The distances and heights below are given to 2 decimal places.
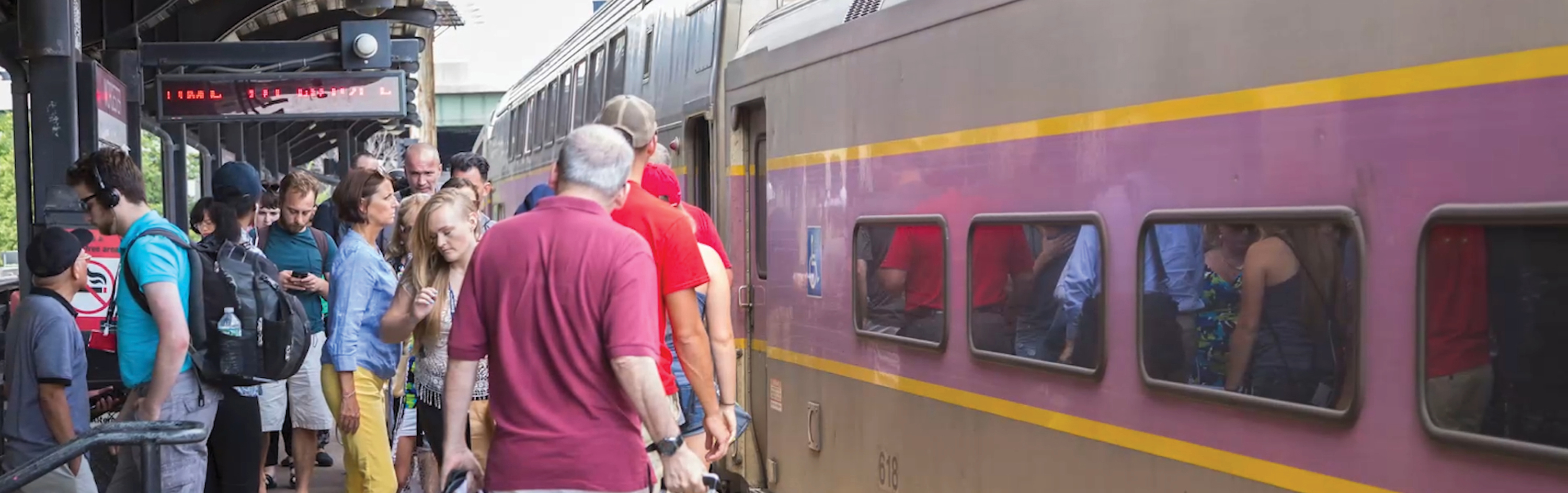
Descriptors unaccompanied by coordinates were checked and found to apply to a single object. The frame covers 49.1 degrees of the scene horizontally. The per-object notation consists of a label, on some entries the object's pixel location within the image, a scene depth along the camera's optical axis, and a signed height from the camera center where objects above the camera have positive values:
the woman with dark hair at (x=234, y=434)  6.16 -0.75
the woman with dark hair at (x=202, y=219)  8.30 +0.04
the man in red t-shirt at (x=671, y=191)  6.00 +0.12
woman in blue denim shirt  6.61 -0.46
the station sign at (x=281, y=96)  13.59 +1.07
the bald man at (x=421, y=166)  8.83 +0.30
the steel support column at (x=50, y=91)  7.93 +0.64
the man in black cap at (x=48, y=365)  5.48 -0.44
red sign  8.59 -0.28
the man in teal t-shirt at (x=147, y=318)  5.46 -0.29
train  3.50 -0.07
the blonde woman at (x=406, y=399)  7.16 -0.73
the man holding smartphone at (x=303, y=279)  7.99 -0.25
